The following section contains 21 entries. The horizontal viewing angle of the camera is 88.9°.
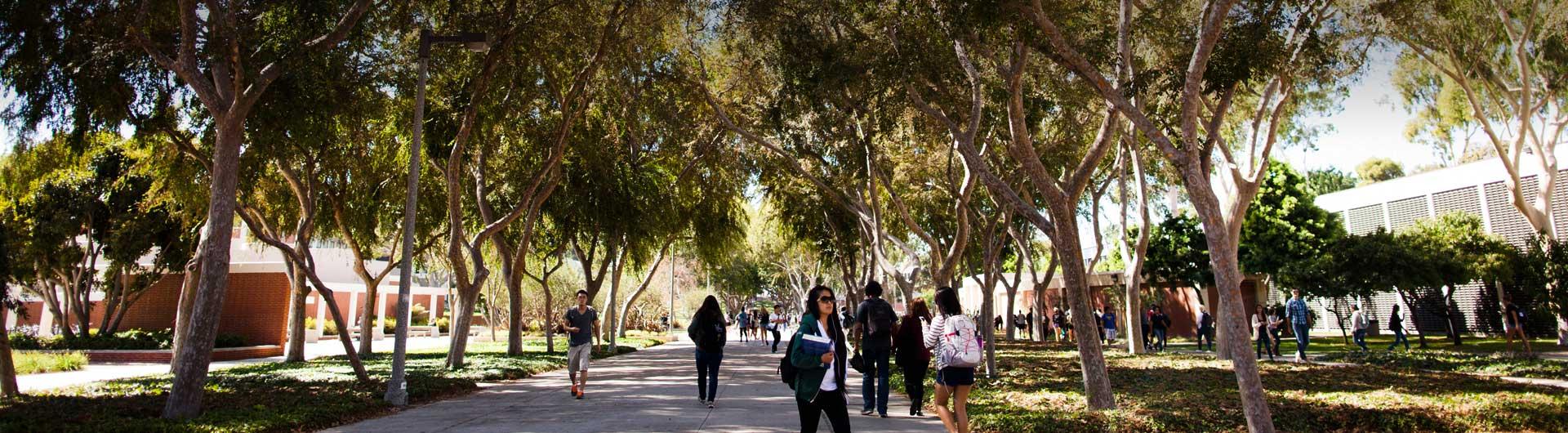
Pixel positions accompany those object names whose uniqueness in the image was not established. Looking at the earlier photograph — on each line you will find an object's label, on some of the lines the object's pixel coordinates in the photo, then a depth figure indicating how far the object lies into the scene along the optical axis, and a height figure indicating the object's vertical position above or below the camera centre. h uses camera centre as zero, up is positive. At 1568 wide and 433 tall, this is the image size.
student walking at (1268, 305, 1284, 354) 18.45 -0.26
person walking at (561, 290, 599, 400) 10.47 -0.16
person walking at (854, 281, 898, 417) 8.88 -0.22
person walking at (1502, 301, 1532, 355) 17.17 -0.31
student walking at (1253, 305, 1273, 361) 17.62 -0.33
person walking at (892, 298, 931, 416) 8.33 -0.32
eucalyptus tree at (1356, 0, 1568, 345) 15.26 +5.10
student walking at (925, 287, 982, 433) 6.67 -0.37
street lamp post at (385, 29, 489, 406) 10.10 +1.06
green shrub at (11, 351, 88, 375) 15.37 -0.55
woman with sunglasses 5.45 -0.40
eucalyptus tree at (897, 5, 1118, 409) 8.72 +3.10
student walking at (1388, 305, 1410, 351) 20.52 -0.39
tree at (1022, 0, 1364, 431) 6.84 +2.84
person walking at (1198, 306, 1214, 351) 22.62 -0.35
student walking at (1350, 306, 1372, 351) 18.78 -0.42
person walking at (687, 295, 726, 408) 9.48 -0.21
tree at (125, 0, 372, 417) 8.59 +2.92
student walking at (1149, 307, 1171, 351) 23.03 -0.33
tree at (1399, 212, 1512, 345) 22.20 +1.48
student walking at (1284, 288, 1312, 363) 15.77 -0.20
